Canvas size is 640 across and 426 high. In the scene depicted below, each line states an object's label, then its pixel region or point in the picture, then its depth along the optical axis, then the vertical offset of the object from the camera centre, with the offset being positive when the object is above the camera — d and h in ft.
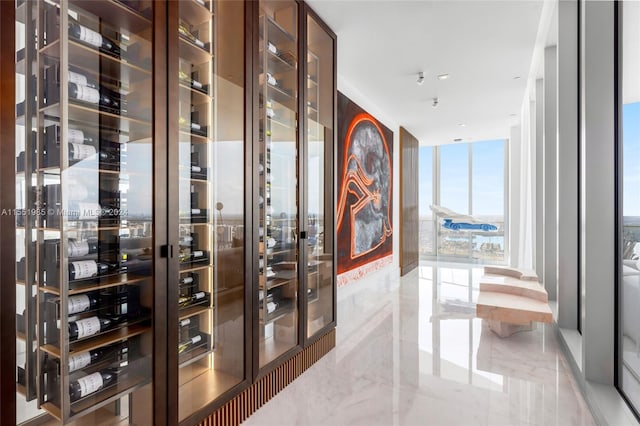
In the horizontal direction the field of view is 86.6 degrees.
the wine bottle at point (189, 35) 6.34 +3.36
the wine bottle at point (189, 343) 6.39 -2.58
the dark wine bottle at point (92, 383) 5.03 -2.67
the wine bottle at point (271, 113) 8.73 +2.54
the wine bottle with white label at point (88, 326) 5.04 -1.79
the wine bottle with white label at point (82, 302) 5.02 -1.40
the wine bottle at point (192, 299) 6.43 -1.73
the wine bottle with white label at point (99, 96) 5.02 +1.77
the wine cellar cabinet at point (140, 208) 4.71 +0.05
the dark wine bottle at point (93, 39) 4.99 +2.65
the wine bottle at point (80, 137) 4.94 +1.10
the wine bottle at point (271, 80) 8.77 +3.45
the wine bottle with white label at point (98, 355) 5.04 -2.28
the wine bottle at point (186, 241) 6.32 -0.58
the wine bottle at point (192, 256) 6.37 -0.88
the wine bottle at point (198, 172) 6.58 +0.76
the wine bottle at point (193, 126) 6.35 +1.64
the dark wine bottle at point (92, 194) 4.96 +0.25
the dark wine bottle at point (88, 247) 4.99 -0.56
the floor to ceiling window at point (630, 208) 6.93 +0.05
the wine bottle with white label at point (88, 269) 5.00 -0.90
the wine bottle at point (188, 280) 6.42 -1.34
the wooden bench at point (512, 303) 11.32 -3.31
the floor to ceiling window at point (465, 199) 31.17 +1.07
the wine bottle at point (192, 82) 6.37 +2.51
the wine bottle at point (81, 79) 4.96 +1.97
